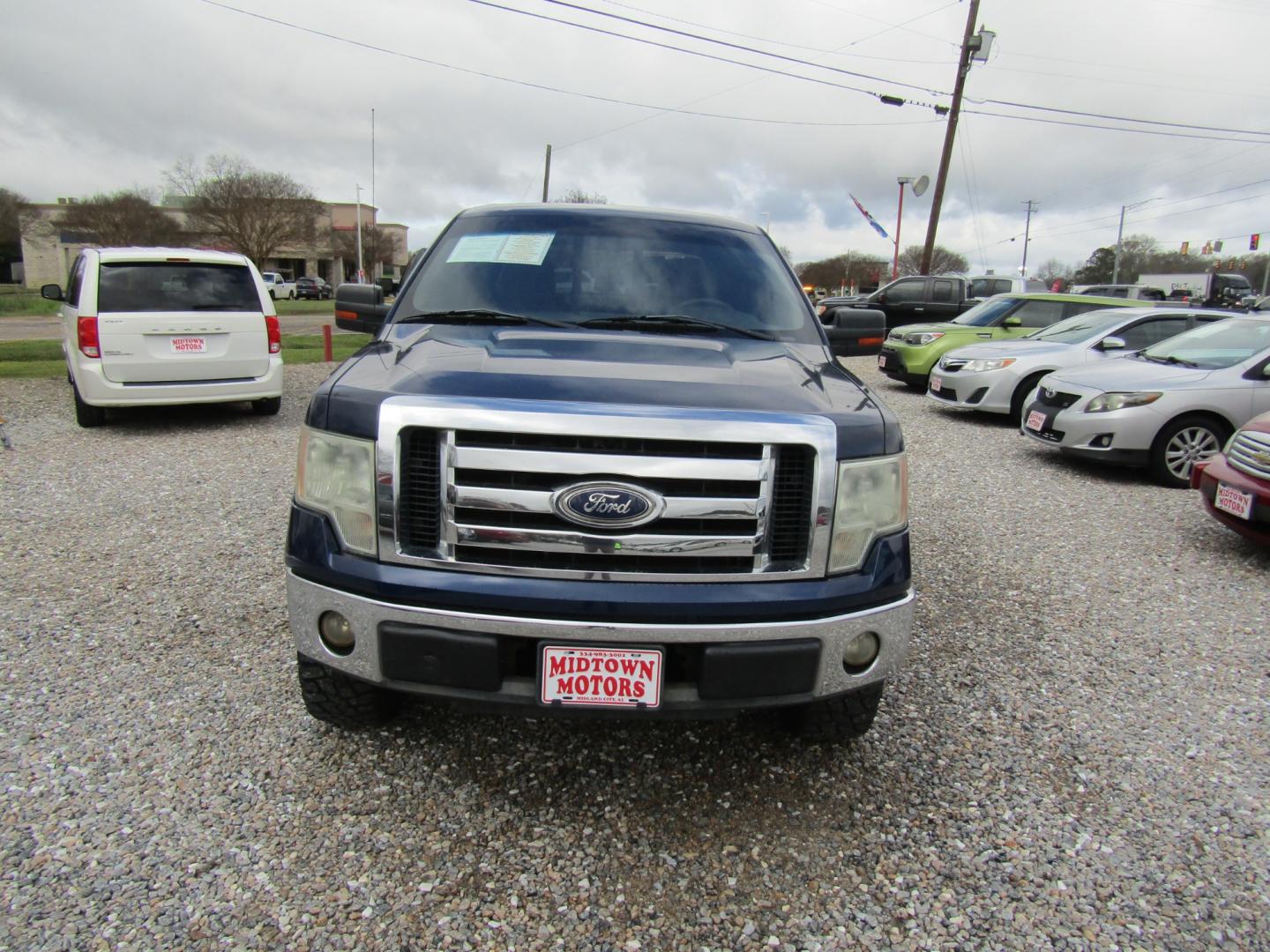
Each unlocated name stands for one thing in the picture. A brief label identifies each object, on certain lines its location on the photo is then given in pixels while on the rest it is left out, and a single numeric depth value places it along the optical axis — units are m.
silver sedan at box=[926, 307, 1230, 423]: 9.52
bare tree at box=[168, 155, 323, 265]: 44.78
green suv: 11.95
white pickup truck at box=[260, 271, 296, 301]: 47.44
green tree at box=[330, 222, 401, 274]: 66.44
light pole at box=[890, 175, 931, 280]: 22.16
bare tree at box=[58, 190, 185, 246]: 44.97
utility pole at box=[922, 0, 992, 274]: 20.29
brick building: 53.78
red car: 4.65
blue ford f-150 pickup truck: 2.08
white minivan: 7.52
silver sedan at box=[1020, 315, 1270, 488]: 6.71
